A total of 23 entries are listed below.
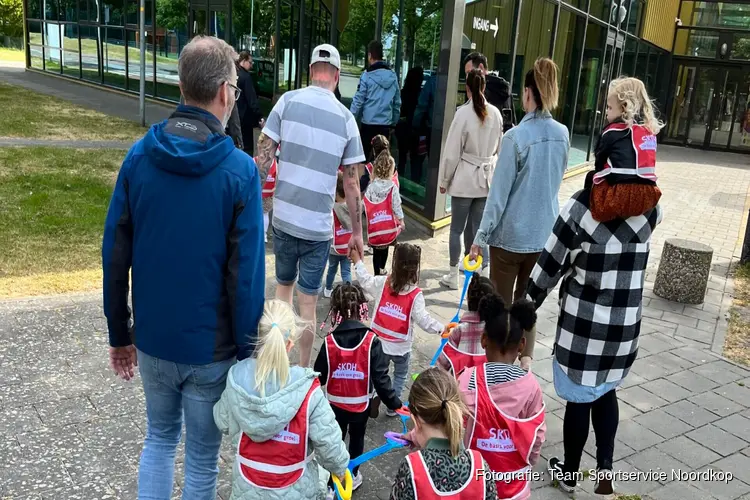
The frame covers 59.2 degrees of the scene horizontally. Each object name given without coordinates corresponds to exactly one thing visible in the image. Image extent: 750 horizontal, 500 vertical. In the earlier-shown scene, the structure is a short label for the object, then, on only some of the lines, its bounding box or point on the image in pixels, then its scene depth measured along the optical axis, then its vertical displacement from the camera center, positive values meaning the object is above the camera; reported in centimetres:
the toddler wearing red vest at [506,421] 272 -131
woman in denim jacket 411 -51
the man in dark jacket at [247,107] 786 -36
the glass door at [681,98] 2234 +31
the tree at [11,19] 5316 +320
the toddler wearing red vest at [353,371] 308 -130
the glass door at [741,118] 2133 -18
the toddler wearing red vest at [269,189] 566 -92
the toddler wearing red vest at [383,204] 572 -100
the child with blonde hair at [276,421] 228 -117
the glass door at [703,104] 2192 +17
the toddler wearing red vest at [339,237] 542 -124
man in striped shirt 378 -50
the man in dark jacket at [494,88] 642 +7
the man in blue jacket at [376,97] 772 -12
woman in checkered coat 312 -98
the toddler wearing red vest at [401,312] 371 -124
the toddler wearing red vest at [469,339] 355 -130
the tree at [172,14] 1773 +153
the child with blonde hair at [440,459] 214 -118
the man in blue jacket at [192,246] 221 -58
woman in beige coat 588 -55
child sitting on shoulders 301 -25
